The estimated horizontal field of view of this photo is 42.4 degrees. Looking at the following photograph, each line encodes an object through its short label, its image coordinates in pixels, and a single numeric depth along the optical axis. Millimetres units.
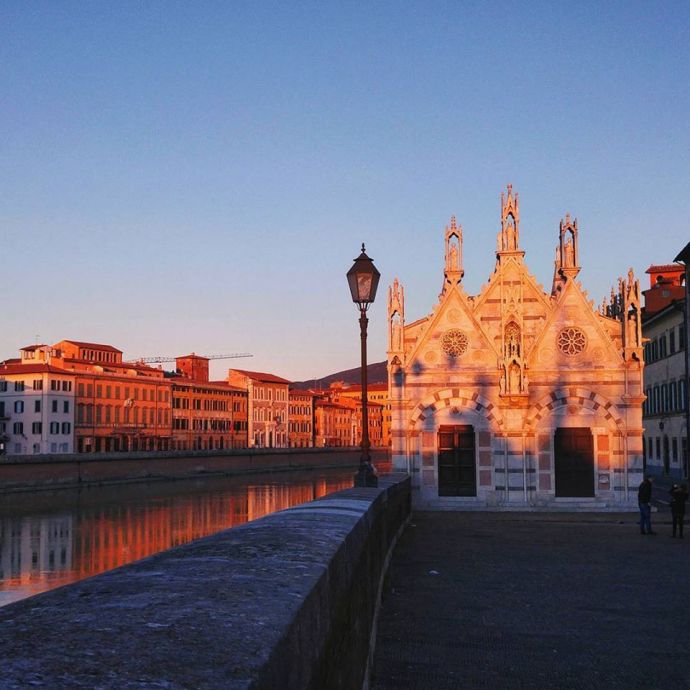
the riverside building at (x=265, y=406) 136500
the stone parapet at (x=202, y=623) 2129
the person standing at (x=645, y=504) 21219
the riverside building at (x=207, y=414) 118875
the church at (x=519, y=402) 28031
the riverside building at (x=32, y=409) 92000
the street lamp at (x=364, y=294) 16016
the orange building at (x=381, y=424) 185625
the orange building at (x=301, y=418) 149250
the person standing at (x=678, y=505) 20609
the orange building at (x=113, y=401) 99625
